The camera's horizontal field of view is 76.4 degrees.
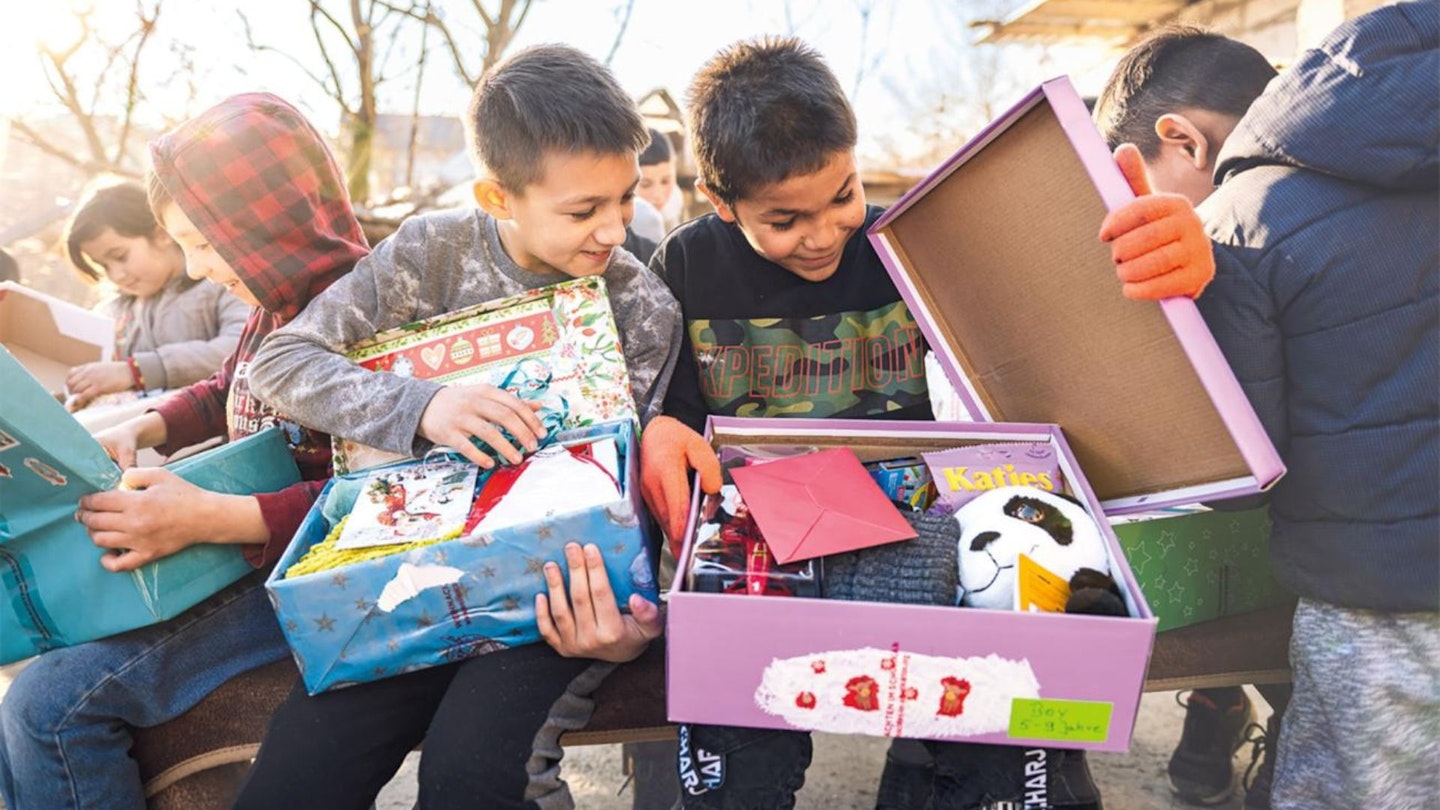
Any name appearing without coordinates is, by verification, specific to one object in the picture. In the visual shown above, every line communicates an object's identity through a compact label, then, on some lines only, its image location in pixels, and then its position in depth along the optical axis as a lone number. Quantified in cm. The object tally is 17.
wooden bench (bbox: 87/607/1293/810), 131
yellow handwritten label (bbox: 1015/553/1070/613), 95
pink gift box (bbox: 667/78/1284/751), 89
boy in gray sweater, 113
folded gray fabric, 99
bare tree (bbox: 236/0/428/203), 454
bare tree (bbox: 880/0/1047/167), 1022
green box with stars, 126
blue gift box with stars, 103
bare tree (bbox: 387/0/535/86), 466
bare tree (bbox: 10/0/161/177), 402
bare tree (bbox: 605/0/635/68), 513
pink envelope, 104
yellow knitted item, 104
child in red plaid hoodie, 121
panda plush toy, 101
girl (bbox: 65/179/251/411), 247
